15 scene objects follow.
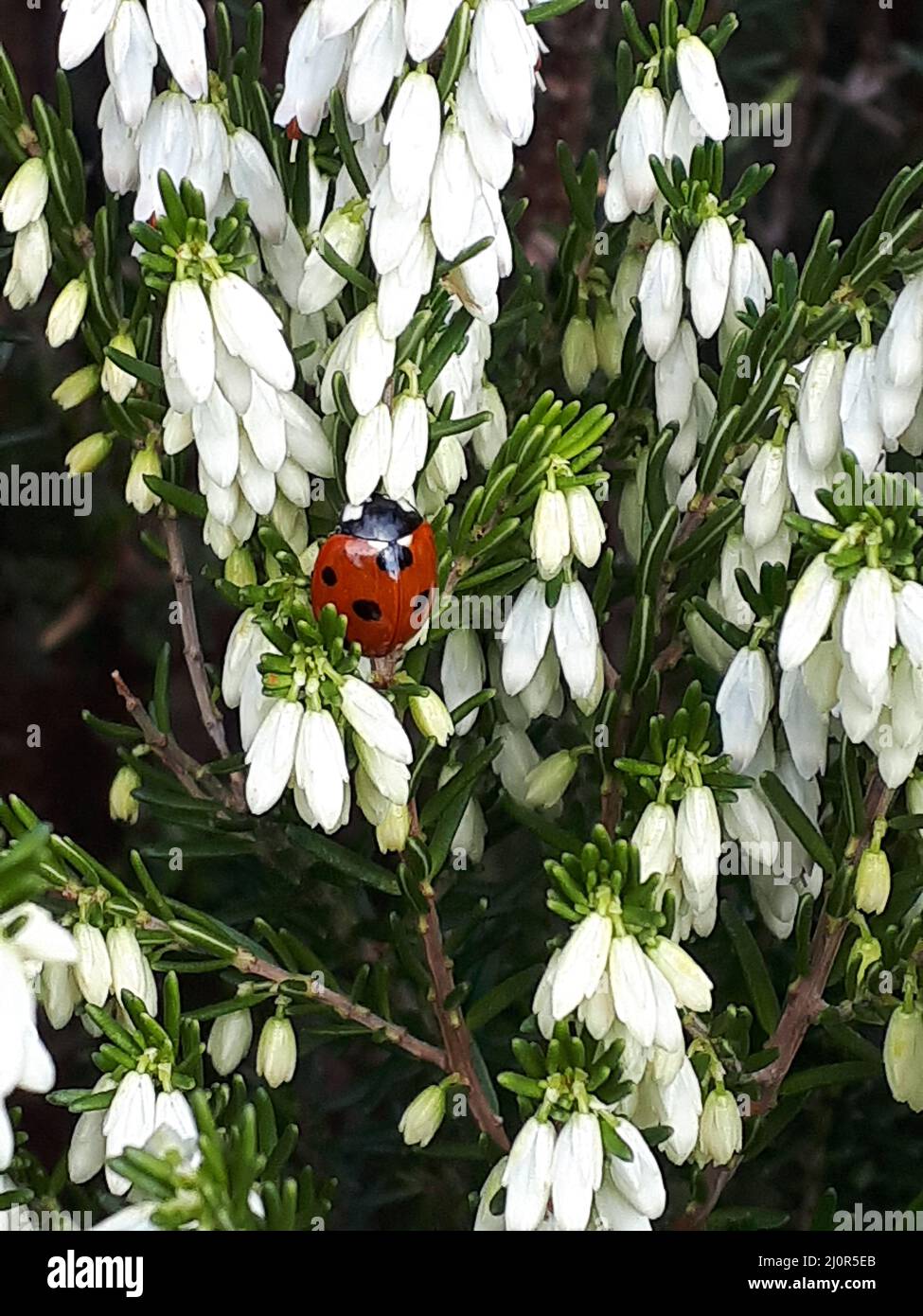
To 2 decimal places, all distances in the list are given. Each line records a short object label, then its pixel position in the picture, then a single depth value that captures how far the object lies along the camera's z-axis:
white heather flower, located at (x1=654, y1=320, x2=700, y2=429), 0.19
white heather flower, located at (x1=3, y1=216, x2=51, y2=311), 0.18
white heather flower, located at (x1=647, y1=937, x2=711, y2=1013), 0.17
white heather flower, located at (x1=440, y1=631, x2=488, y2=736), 0.19
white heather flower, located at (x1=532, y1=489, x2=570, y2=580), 0.18
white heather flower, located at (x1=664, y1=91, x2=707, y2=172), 0.19
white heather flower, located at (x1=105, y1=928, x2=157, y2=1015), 0.18
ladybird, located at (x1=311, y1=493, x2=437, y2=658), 0.17
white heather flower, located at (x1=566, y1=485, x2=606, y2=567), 0.18
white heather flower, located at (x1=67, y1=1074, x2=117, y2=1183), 0.18
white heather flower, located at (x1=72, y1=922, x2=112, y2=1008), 0.17
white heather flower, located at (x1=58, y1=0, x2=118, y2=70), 0.18
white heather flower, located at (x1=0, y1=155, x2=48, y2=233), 0.18
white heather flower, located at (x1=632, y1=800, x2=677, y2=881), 0.18
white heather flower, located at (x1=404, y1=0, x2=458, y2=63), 0.17
